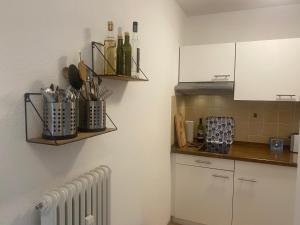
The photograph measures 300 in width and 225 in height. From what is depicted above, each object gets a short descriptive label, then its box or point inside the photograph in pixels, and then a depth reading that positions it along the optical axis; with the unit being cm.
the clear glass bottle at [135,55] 147
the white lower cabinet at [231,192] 219
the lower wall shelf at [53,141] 89
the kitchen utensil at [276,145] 250
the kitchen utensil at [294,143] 243
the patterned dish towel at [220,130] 275
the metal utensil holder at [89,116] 110
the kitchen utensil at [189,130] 282
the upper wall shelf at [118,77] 127
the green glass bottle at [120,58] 133
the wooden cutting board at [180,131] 261
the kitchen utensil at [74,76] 107
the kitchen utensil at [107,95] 136
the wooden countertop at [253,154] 217
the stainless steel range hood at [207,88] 247
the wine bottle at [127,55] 136
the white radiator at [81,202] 96
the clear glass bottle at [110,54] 130
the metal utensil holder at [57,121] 93
